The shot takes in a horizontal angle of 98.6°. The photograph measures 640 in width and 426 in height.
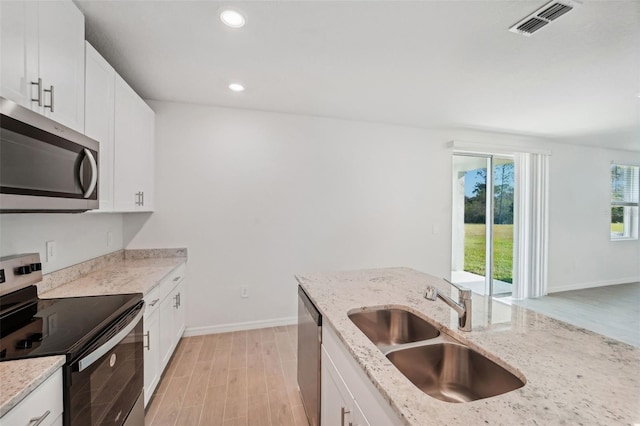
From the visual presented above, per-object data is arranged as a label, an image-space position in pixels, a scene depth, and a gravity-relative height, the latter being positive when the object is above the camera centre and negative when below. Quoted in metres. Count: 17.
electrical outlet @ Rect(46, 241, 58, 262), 1.74 -0.26
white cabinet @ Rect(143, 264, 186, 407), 1.86 -0.92
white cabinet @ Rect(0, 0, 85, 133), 1.10 +0.70
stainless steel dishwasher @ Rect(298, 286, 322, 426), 1.54 -0.89
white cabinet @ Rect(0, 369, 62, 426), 0.79 -0.61
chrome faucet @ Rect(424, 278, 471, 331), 1.17 -0.40
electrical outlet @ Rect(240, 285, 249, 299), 3.24 -0.95
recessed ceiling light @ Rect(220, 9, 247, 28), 1.62 +1.17
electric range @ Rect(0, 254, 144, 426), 1.03 -0.52
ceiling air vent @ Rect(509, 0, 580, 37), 1.53 +1.17
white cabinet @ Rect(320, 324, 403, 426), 0.89 -0.71
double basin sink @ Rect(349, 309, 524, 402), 1.03 -0.62
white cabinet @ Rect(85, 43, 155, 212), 1.73 +0.56
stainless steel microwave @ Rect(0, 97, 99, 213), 0.99 +0.19
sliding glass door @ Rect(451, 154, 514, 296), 4.39 -0.16
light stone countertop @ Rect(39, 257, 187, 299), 1.70 -0.50
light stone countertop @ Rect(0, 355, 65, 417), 0.77 -0.52
